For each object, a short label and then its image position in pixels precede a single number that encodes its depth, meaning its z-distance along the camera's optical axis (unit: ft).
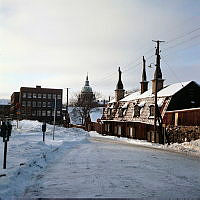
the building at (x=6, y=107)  350.35
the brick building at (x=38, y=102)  326.24
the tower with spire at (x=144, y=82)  163.49
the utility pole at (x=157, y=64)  106.16
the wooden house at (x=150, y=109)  105.02
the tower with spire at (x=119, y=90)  186.80
